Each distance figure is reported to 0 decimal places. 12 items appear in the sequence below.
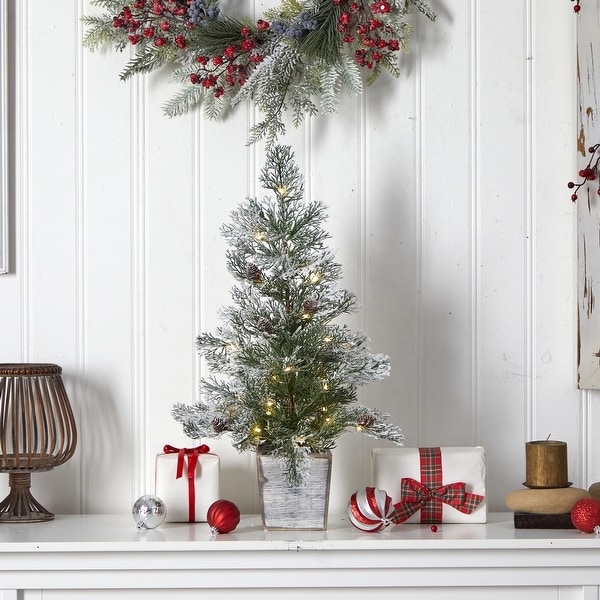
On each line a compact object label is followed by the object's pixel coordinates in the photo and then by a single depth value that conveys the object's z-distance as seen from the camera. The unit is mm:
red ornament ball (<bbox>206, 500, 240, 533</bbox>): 3472
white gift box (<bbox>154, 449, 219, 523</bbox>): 3592
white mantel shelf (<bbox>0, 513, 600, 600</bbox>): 3426
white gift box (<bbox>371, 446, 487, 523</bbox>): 3567
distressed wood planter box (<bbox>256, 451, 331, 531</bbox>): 3486
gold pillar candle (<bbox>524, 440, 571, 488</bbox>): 3546
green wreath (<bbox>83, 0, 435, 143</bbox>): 3683
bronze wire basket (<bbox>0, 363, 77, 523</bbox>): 3598
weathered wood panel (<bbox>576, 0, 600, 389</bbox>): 3695
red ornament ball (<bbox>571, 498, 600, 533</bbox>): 3450
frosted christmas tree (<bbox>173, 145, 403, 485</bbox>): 3485
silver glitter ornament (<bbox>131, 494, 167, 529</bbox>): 3512
